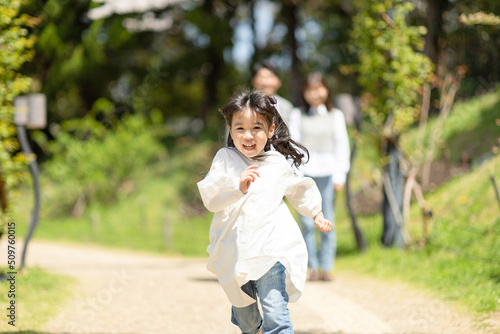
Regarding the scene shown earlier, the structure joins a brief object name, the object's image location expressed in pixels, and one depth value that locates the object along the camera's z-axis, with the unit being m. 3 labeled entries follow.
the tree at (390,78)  13.95
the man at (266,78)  10.91
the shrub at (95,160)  32.94
